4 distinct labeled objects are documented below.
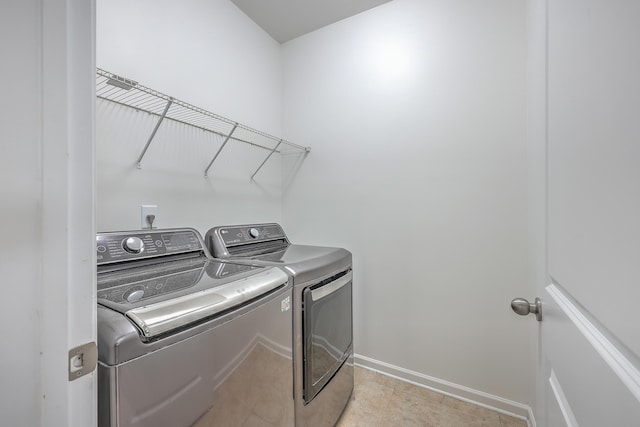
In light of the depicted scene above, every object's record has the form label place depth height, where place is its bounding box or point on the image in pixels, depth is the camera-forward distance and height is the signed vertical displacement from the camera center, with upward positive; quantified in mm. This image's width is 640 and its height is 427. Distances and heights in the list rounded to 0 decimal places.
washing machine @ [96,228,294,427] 623 -367
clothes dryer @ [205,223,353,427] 1238 -531
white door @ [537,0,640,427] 337 -3
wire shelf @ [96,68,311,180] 1117 +598
